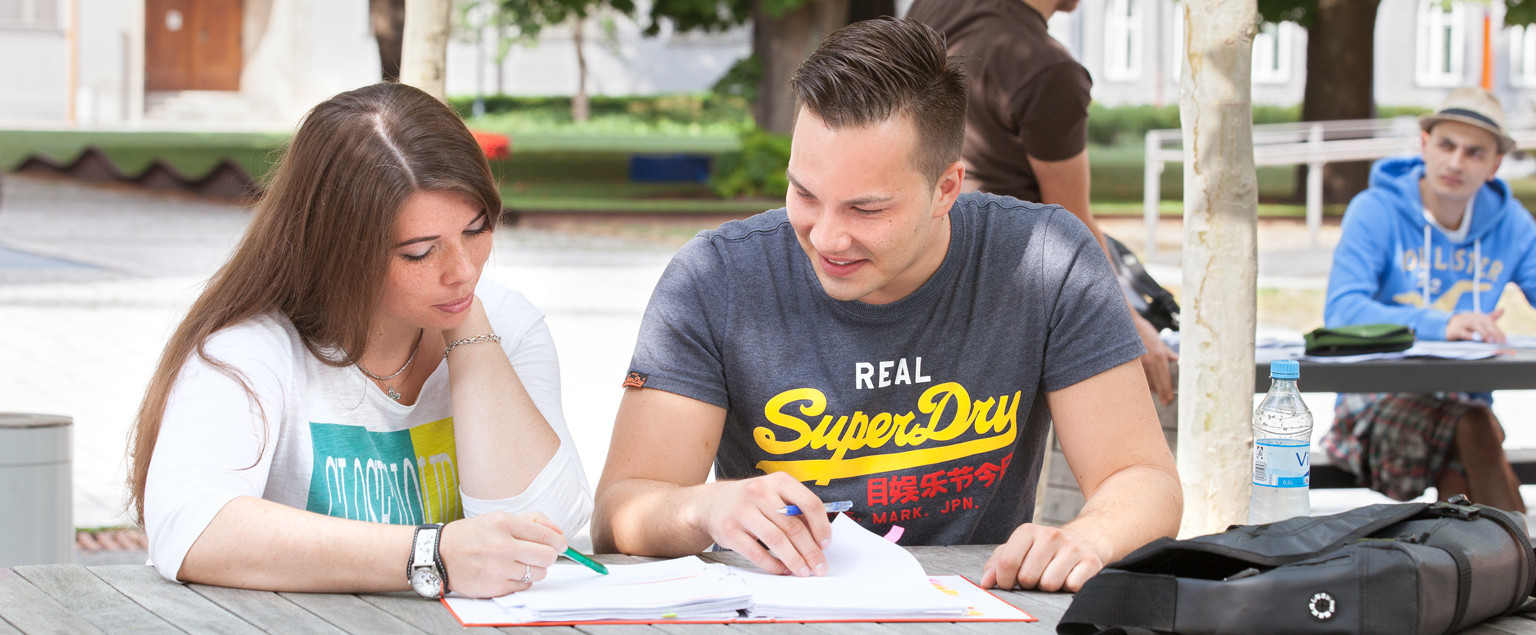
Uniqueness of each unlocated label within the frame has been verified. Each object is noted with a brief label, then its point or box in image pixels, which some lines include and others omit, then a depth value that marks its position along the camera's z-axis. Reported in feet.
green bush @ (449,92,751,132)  96.68
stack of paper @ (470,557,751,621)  5.98
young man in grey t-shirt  7.28
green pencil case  13.19
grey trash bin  11.44
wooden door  110.73
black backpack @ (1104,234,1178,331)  13.71
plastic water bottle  8.52
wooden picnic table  5.74
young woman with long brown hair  6.18
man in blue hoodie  14.61
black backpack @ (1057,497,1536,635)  5.49
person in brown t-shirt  12.48
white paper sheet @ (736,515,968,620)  6.07
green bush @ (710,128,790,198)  59.16
